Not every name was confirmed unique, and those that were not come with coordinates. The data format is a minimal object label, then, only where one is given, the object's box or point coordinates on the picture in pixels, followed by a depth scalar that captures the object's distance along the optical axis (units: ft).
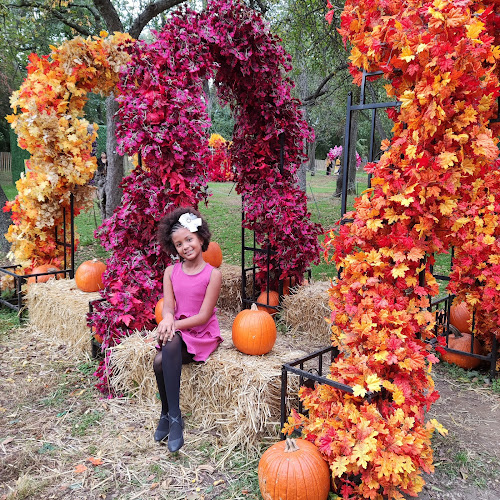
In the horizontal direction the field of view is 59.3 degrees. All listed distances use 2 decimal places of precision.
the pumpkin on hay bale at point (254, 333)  10.16
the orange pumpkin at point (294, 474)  6.77
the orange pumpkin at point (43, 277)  17.07
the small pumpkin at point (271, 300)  15.93
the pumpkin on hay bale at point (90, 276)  15.15
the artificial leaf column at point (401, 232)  6.47
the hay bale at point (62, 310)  13.74
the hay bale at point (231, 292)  16.99
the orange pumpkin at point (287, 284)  16.16
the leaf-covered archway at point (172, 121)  11.50
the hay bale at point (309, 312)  14.43
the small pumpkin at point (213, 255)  17.49
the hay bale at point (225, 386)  9.06
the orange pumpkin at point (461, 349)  12.89
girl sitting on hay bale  9.18
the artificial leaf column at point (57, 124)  15.75
